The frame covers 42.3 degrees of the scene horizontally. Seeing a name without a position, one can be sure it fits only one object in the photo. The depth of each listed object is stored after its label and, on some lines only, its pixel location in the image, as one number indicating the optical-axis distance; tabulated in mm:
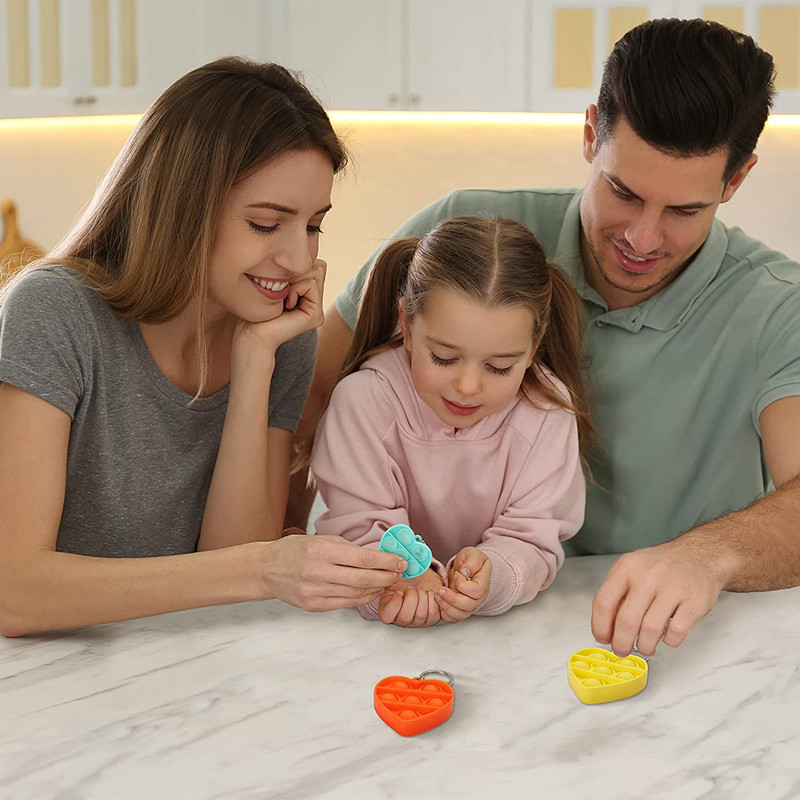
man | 1543
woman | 1229
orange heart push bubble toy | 1008
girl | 1407
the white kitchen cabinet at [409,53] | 3193
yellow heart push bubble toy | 1075
